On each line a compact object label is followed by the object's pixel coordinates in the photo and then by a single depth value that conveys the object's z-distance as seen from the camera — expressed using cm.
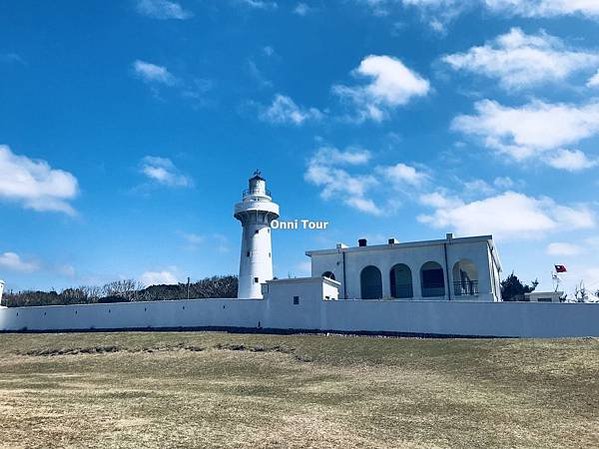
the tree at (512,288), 5341
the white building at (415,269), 3491
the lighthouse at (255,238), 3947
